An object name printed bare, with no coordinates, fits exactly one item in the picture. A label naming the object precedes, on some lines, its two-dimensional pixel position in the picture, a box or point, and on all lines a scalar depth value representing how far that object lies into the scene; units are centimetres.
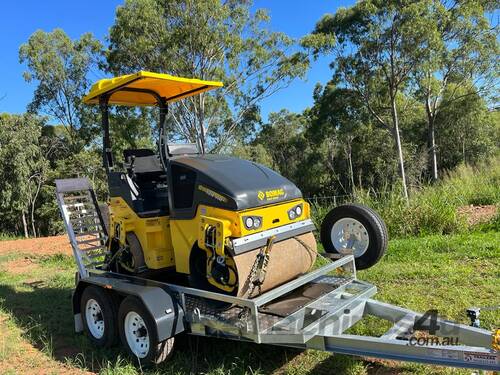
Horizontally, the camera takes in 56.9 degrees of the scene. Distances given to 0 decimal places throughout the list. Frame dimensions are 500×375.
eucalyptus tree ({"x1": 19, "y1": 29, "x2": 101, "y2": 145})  2658
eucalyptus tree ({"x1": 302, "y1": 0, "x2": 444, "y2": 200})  1753
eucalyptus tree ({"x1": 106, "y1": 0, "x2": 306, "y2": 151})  1639
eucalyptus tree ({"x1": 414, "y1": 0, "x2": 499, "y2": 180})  1847
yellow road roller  413
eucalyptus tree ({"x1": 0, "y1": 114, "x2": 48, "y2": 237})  2141
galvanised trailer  322
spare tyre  504
